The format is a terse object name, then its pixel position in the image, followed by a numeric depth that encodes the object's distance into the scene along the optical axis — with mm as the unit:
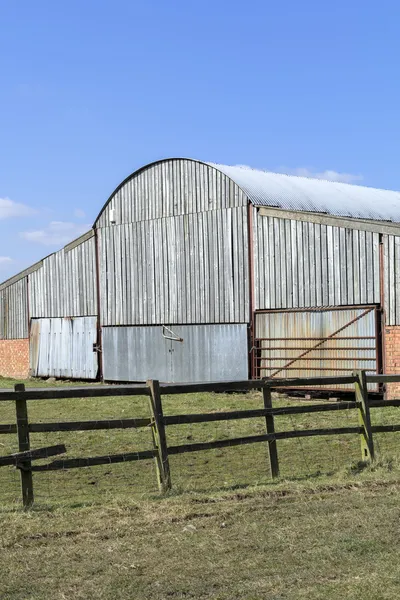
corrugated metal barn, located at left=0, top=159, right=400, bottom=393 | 23188
